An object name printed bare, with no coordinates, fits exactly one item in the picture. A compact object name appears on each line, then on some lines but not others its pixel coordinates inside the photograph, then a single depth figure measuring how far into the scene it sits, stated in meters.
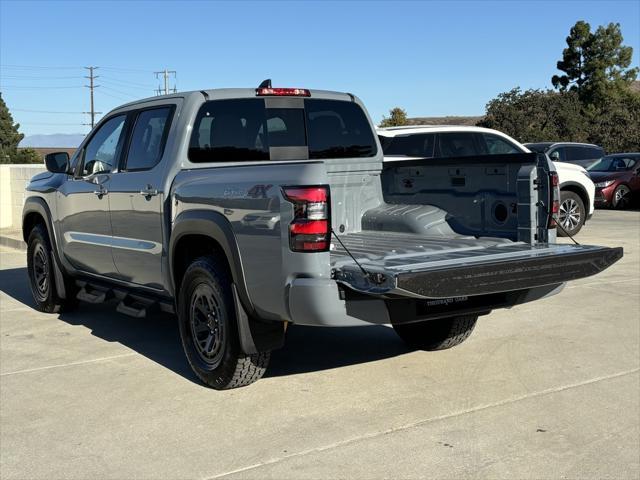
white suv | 12.72
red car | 21.23
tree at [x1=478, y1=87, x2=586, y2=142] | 42.44
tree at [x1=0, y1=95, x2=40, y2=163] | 68.06
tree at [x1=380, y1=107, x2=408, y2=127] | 58.03
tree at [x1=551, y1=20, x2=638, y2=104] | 68.81
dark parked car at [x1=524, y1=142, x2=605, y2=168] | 20.36
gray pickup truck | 4.65
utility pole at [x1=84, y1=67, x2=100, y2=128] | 99.94
